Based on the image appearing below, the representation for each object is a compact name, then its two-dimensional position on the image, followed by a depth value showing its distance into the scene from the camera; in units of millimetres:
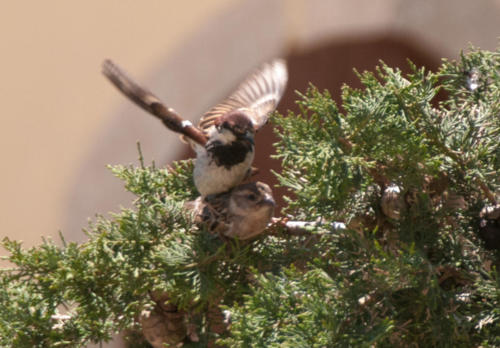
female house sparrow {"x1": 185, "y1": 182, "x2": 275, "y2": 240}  7611
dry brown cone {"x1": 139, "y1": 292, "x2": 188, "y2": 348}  7650
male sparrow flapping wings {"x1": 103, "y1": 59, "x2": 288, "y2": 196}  7668
